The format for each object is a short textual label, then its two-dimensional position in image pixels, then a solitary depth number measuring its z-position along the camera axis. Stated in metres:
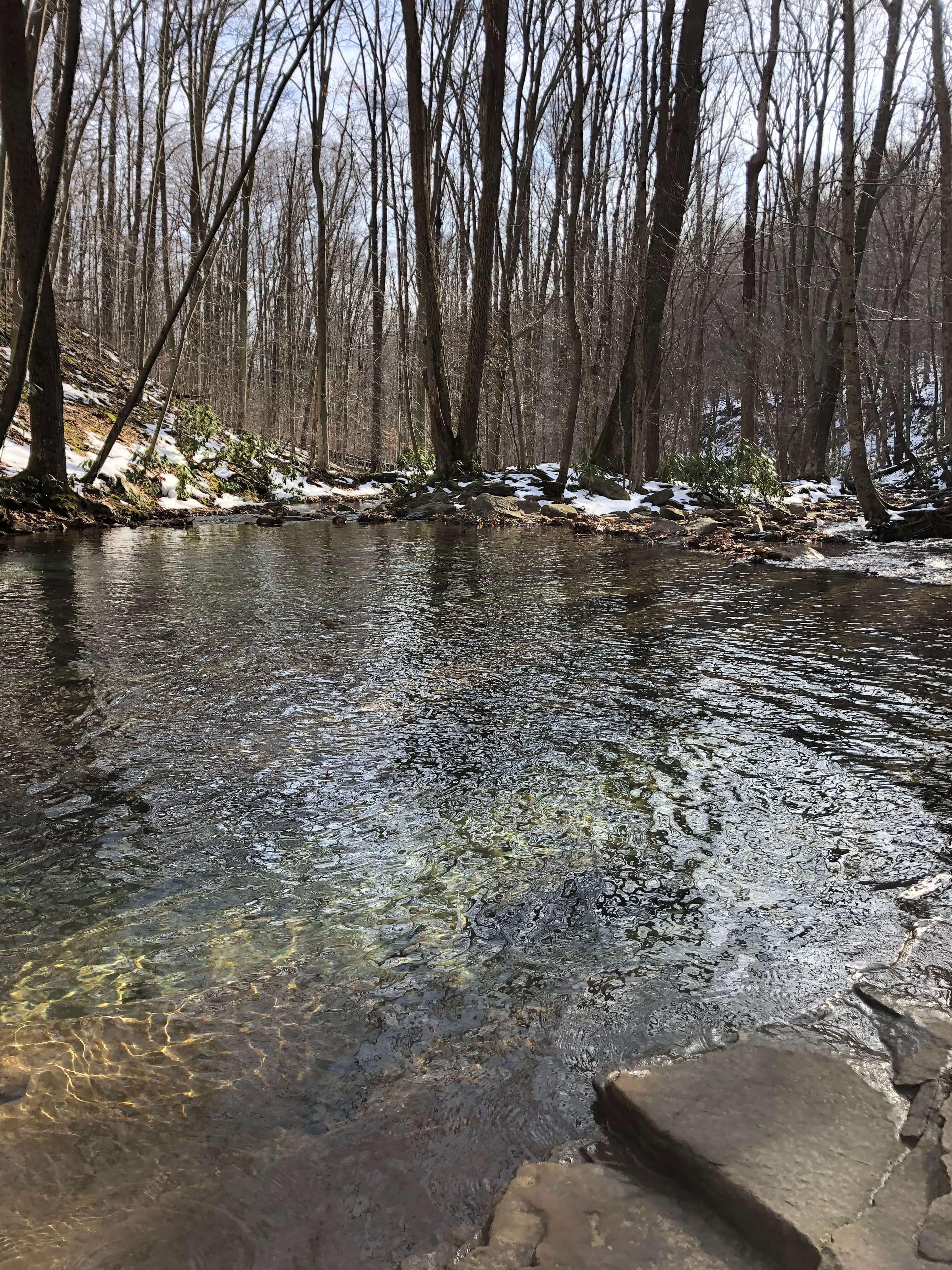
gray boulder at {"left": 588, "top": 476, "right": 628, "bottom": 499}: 15.77
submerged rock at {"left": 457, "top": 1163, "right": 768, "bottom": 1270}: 1.21
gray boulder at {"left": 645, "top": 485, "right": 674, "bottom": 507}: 15.13
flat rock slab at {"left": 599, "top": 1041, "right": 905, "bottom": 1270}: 1.23
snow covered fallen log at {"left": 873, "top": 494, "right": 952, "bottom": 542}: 11.03
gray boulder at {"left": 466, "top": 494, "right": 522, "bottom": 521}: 14.55
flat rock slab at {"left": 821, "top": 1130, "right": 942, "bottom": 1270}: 1.11
